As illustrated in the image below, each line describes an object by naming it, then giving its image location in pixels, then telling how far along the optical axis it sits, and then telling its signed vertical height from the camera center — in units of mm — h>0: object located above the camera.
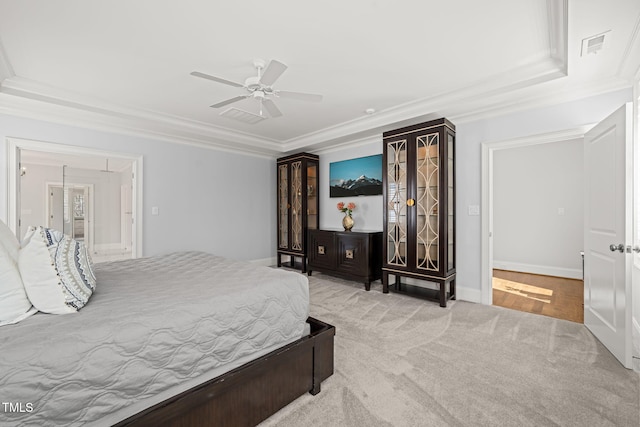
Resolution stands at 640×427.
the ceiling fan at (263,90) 2252 +1079
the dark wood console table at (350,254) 4141 -605
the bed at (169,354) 1024 -615
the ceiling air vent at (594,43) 2053 +1276
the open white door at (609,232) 2107 -141
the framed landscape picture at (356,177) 4656 +645
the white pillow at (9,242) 1339 -135
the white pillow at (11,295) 1203 -350
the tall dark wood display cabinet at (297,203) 5297 +211
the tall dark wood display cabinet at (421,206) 3482 +109
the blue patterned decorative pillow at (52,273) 1294 -280
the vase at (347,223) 4633 -136
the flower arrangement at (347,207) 4719 +125
